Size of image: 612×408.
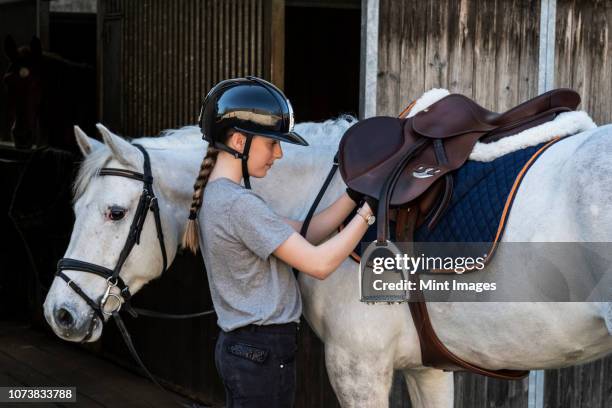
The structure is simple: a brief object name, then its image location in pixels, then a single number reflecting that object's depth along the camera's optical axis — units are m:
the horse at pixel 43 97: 6.48
